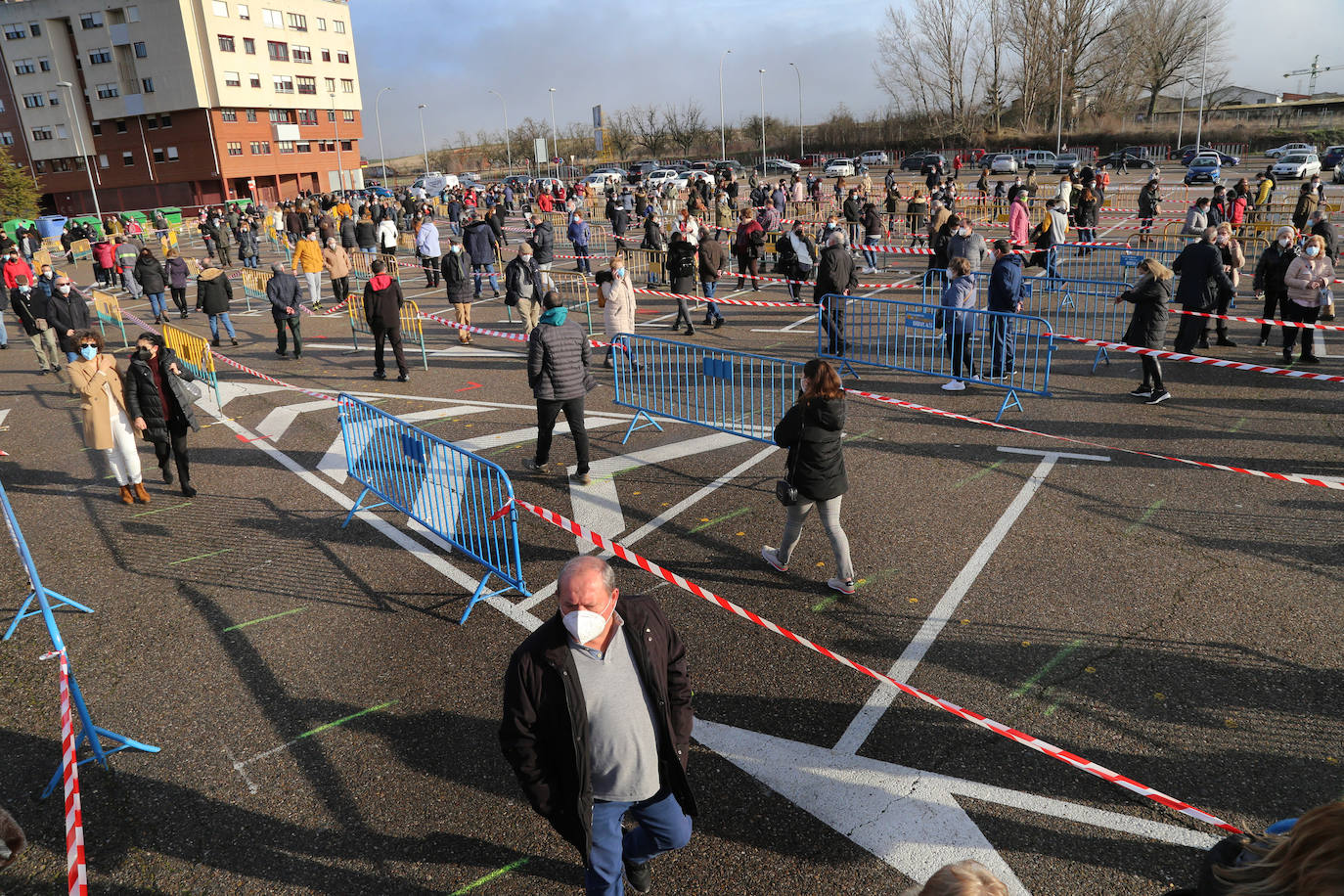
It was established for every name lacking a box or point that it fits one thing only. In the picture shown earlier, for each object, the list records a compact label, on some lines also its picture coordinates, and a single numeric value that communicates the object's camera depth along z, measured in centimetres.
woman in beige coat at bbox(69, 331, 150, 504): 847
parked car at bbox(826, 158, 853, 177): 5912
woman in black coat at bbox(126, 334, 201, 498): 852
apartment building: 6400
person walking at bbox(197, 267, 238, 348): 1540
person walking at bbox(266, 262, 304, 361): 1423
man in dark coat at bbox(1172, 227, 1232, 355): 1123
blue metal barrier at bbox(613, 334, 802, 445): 954
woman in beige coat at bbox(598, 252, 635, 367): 1197
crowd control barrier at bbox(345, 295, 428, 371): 1525
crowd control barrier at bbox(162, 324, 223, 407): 1220
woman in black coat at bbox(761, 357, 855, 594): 586
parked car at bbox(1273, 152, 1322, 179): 4297
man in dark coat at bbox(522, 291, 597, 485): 830
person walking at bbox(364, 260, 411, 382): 1236
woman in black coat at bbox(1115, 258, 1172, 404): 990
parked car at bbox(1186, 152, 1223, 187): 4178
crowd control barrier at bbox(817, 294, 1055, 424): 1081
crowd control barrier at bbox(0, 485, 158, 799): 483
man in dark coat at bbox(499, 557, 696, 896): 327
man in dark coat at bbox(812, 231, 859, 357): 1283
